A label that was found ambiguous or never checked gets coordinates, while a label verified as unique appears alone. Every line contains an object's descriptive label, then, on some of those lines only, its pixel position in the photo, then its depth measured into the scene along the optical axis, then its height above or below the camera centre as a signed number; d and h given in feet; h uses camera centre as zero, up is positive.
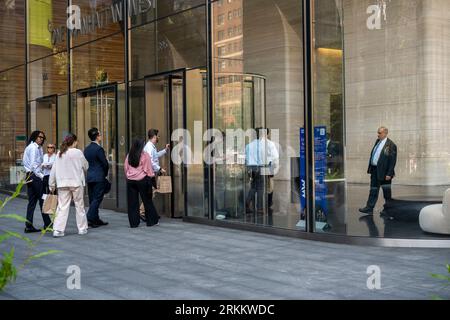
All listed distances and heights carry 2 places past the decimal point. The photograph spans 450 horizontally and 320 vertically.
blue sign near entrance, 31.12 -1.28
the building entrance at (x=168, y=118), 41.06 +2.13
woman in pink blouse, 36.93 -2.00
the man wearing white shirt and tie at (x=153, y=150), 39.27 -0.05
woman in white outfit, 33.63 -1.69
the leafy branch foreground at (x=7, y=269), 15.78 -3.11
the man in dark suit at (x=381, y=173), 36.37 -1.71
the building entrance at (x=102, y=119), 48.62 +2.62
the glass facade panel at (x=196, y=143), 38.75 +0.35
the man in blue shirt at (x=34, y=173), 35.68 -1.27
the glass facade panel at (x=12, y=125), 65.41 +2.96
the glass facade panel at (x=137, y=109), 44.83 +3.05
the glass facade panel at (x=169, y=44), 39.65 +7.41
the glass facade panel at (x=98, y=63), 48.37 +7.35
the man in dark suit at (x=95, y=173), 37.58 -1.44
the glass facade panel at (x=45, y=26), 56.70 +12.27
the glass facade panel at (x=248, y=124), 35.81 +1.52
